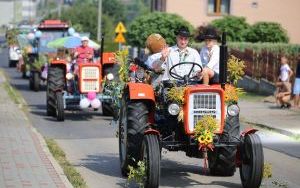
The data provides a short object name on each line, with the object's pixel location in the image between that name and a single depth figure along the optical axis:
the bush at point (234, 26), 41.47
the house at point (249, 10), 48.44
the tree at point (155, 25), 40.97
